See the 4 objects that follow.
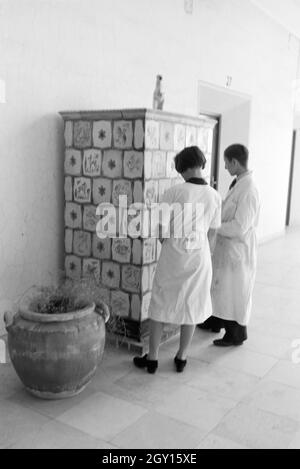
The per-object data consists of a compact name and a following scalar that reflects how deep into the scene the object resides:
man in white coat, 3.24
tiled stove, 3.16
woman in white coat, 2.82
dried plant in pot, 2.49
